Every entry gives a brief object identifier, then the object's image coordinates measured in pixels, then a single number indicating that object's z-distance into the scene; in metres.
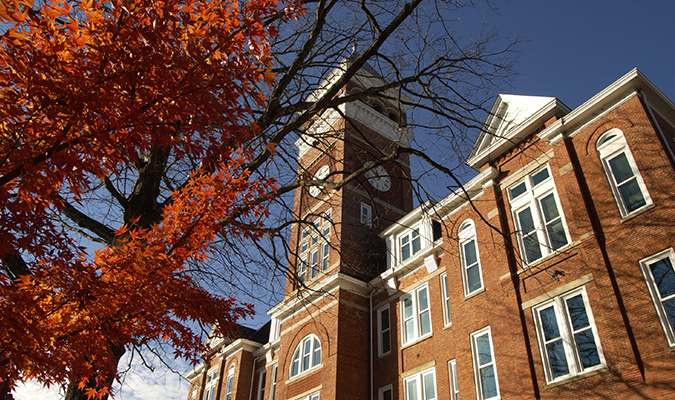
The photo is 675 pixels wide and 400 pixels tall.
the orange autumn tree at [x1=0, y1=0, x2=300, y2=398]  3.64
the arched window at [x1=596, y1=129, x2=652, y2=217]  12.65
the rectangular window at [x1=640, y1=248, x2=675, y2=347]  10.88
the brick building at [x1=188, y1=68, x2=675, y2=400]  11.63
